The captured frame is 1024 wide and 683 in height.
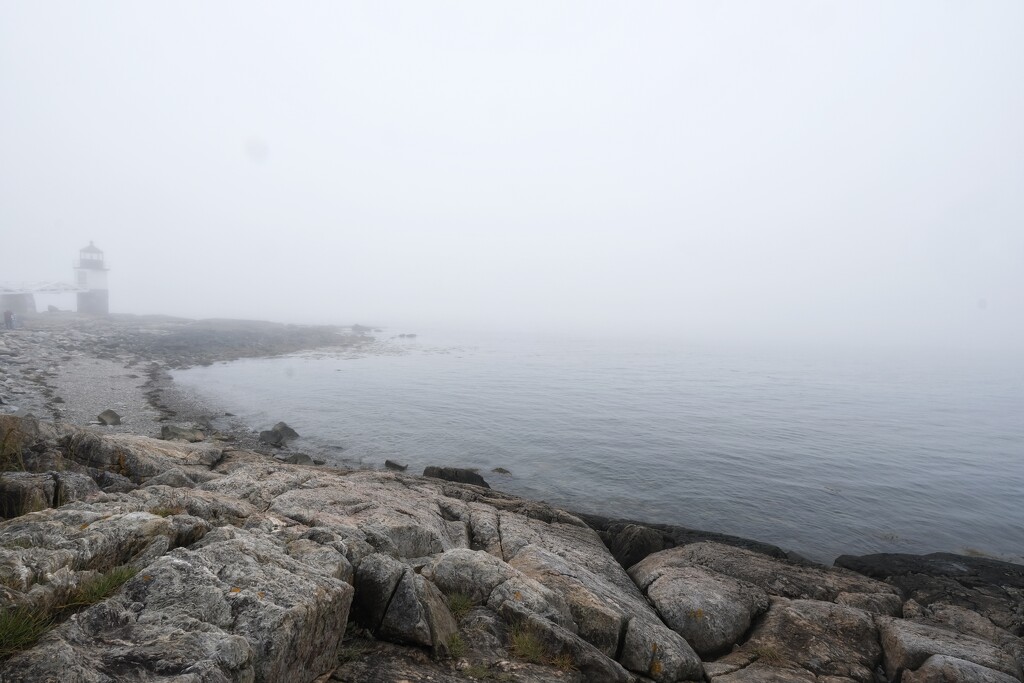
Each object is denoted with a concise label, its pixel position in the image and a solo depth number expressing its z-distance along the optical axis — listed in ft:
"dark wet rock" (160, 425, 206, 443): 78.79
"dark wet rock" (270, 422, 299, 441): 100.47
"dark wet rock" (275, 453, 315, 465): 80.74
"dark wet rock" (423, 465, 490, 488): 74.79
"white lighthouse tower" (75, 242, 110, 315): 321.93
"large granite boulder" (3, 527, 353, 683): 15.01
